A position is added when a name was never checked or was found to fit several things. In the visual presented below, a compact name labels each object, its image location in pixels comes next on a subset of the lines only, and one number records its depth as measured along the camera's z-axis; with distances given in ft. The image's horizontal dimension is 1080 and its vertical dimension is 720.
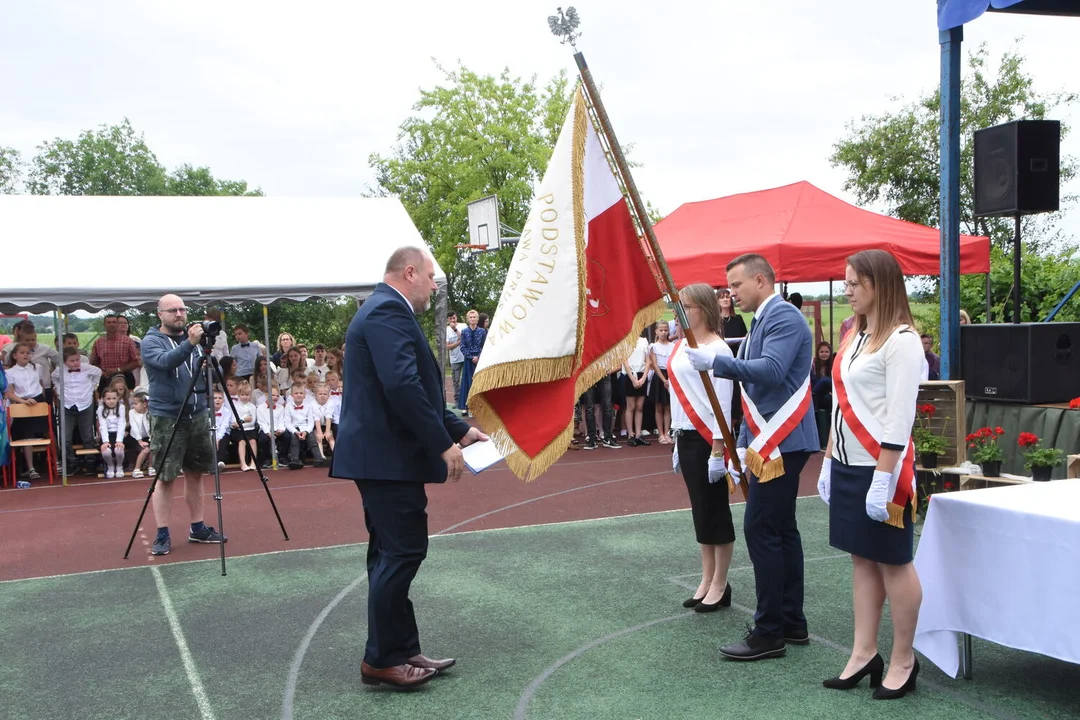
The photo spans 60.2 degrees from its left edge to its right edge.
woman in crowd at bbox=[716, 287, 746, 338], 36.29
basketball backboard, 66.64
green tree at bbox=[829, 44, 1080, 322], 89.97
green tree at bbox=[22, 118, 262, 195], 155.63
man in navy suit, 13.03
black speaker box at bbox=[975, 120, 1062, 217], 24.09
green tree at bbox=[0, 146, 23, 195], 144.15
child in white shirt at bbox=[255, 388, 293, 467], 38.75
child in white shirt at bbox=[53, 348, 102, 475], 37.73
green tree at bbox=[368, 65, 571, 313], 105.09
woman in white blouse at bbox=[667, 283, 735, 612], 15.84
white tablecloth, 11.22
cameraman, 22.06
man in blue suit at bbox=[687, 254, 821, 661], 14.14
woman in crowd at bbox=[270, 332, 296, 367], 43.52
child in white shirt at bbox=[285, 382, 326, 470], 38.58
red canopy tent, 35.55
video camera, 20.13
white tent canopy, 34.35
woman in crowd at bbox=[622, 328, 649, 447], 41.52
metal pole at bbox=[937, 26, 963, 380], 24.72
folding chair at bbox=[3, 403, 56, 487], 36.14
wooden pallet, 23.43
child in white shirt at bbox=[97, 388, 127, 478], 36.91
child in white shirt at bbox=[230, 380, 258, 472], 37.81
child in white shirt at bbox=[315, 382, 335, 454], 39.75
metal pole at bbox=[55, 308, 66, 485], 34.73
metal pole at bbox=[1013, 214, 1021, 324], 24.53
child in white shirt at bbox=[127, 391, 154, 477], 37.47
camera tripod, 21.04
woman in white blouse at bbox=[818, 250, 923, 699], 11.57
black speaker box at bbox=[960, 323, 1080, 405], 22.84
